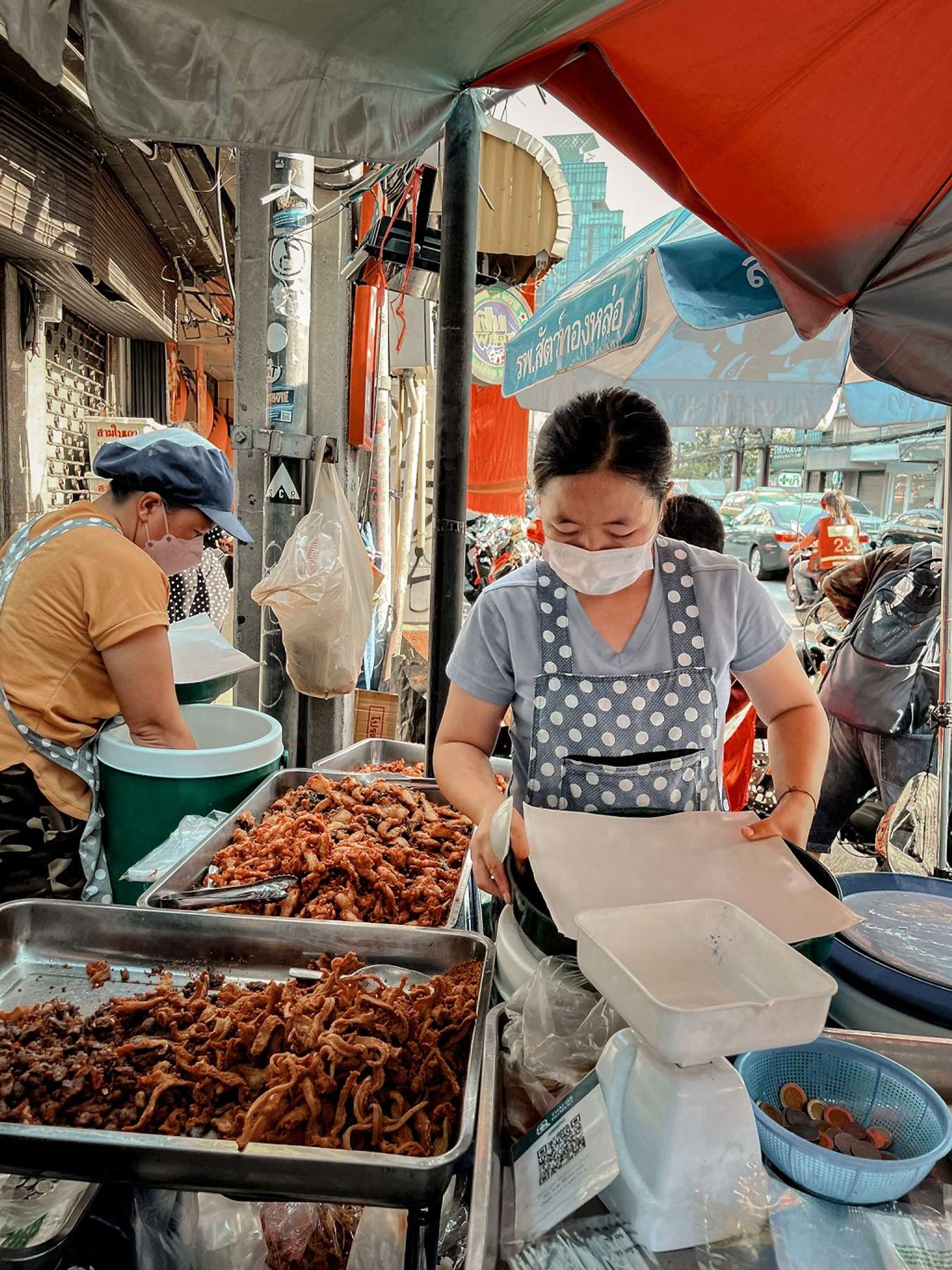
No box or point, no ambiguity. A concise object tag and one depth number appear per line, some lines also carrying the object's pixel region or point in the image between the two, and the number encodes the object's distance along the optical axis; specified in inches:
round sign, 297.1
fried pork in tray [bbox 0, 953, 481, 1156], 49.1
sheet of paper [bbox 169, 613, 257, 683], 125.2
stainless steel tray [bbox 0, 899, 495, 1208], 65.3
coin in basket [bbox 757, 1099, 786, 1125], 43.1
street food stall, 37.1
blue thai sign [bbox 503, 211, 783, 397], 113.2
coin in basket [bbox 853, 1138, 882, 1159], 40.2
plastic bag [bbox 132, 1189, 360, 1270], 50.9
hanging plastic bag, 129.2
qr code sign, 38.7
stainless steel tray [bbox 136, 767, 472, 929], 80.1
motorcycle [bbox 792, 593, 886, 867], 184.2
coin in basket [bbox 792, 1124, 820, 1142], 41.7
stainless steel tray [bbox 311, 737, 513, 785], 125.3
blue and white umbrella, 114.2
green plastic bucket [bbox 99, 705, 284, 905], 95.1
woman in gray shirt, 71.6
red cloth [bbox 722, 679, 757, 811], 146.6
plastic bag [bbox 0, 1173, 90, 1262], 45.0
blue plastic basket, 38.8
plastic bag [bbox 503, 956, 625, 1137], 46.1
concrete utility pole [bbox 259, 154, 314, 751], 137.8
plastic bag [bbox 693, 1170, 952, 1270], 36.3
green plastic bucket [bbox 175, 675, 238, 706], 122.3
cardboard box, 172.9
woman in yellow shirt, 89.4
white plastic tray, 33.0
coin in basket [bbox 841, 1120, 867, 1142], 42.3
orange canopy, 63.3
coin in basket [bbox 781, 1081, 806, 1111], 44.6
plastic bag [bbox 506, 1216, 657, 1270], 36.2
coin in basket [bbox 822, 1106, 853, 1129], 43.5
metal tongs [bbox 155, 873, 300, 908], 77.0
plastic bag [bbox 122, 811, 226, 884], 83.6
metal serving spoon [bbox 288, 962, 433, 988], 66.4
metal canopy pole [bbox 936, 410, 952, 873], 108.3
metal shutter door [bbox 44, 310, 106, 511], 321.1
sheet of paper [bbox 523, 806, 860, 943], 50.9
